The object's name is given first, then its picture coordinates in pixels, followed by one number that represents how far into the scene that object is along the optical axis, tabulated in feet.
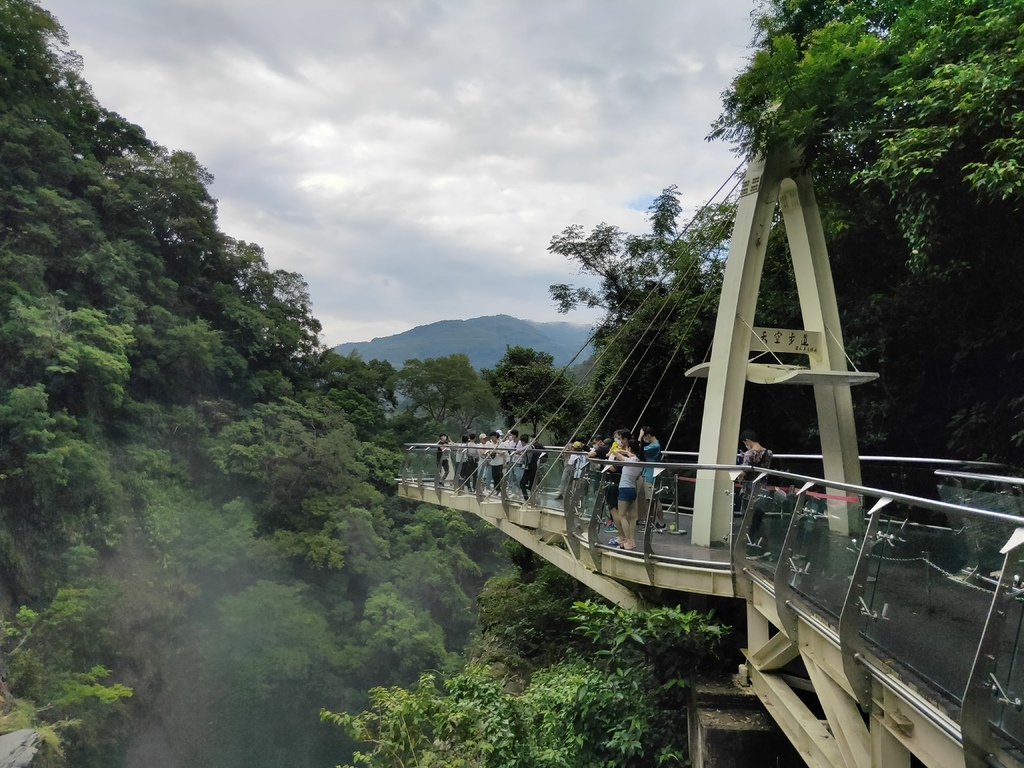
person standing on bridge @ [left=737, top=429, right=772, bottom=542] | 19.84
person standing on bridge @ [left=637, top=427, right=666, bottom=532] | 19.53
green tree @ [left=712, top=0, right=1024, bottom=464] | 18.25
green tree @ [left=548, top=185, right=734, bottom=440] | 39.24
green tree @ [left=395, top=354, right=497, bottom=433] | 121.19
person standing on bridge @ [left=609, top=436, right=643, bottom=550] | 19.38
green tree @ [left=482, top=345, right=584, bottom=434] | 60.90
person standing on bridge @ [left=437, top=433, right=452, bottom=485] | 40.19
